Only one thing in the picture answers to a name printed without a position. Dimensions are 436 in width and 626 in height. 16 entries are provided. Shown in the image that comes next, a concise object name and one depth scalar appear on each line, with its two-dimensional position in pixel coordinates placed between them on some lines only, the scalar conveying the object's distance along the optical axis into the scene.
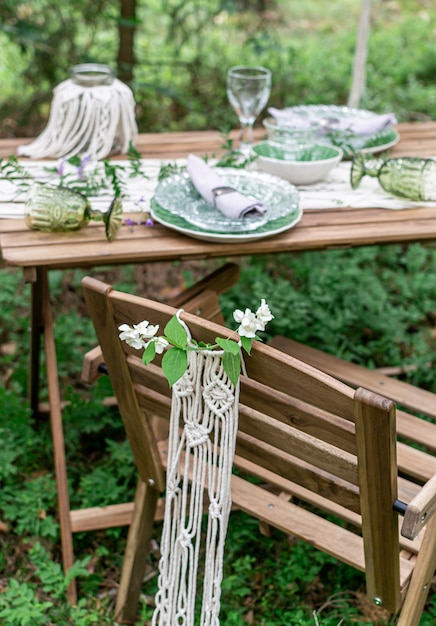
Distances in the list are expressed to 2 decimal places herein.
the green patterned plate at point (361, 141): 2.40
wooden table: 1.86
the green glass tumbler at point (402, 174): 2.13
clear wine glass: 2.32
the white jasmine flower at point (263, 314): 1.35
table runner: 2.09
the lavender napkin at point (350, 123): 2.44
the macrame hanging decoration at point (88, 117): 2.33
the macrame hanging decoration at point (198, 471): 1.43
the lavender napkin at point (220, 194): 1.95
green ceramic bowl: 2.20
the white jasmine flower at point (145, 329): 1.40
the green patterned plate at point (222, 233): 1.90
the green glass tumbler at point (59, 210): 1.92
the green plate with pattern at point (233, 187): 1.94
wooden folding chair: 1.28
